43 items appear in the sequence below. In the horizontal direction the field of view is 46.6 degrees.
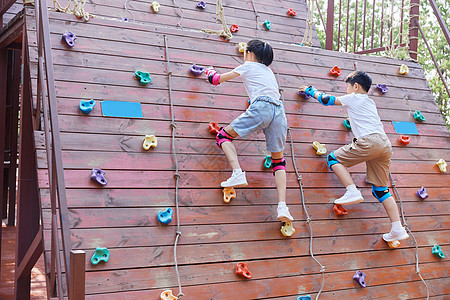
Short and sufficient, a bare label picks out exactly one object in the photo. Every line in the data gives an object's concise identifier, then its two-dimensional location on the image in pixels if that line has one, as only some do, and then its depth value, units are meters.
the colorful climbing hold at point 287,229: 3.35
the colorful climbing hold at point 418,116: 4.49
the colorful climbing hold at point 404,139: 4.24
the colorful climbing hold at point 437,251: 3.79
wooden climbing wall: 2.92
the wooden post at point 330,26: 5.30
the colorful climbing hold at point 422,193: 4.01
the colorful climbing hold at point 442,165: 4.29
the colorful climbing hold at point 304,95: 4.07
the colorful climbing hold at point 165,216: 3.02
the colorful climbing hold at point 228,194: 3.30
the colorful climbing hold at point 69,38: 3.40
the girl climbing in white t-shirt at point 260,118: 3.33
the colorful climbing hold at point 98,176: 2.97
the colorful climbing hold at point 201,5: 5.24
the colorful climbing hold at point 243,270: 3.04
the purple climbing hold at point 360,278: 3.36
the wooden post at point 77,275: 2.13
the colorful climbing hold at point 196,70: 3.74
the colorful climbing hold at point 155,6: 4.95
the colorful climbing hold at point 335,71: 4.33
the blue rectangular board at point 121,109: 3.29
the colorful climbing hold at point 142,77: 3.50
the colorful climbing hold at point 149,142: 3.26
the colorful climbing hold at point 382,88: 4.46
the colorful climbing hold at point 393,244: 3.66
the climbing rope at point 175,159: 2.90
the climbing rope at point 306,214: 3.31
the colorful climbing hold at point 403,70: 4.73
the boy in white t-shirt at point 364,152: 3.58
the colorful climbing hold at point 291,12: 5.74
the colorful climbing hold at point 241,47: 4.11
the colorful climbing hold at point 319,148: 3.85
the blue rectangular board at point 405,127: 4.33
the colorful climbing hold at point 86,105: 3.19
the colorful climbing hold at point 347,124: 4.11
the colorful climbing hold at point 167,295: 2.77
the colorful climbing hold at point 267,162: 3.60
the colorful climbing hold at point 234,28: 5.09
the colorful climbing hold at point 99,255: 2.72
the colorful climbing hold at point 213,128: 3.54
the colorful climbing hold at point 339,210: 3.61
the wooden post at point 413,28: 5.01
